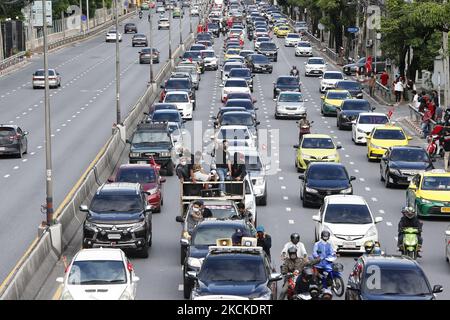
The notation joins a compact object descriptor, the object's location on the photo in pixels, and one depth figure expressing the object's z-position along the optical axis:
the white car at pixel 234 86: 74.25
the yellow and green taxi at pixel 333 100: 68.94
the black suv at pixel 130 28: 147.50
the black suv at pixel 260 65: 94.69
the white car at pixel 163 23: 155.84
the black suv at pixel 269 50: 106.06
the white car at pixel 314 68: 93.12
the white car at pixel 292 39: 124.84
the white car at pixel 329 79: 80.00
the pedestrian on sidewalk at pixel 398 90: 72.44
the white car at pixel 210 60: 97.44
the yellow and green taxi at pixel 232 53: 100.75
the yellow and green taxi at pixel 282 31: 139.19
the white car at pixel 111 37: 134.38
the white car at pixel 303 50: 111.69
